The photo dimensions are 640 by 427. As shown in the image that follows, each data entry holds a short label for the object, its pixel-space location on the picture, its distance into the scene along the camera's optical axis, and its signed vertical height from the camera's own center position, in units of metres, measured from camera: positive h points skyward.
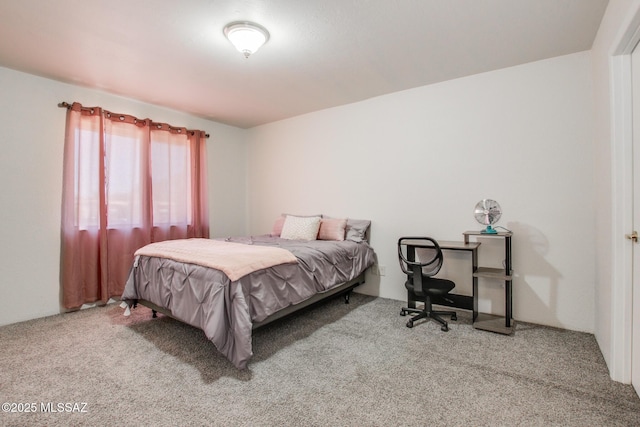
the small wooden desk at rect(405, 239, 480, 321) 2.74 -0.68
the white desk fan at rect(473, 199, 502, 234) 2.71 -0.01
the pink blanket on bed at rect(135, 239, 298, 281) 2.10 -0.34
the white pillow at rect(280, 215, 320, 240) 3.71 -0.19
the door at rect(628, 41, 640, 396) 1.67 -0.09
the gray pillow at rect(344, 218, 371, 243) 3.62 -0.21
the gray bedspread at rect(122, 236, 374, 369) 1.98 -0.61
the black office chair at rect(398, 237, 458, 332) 2.63 -0.66
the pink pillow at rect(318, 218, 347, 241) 3.64 -0.20
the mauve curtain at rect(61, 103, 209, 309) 3.19 +0.24
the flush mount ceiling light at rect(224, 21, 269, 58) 2.17 +1.35
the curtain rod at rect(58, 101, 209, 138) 3.14 +1.19
